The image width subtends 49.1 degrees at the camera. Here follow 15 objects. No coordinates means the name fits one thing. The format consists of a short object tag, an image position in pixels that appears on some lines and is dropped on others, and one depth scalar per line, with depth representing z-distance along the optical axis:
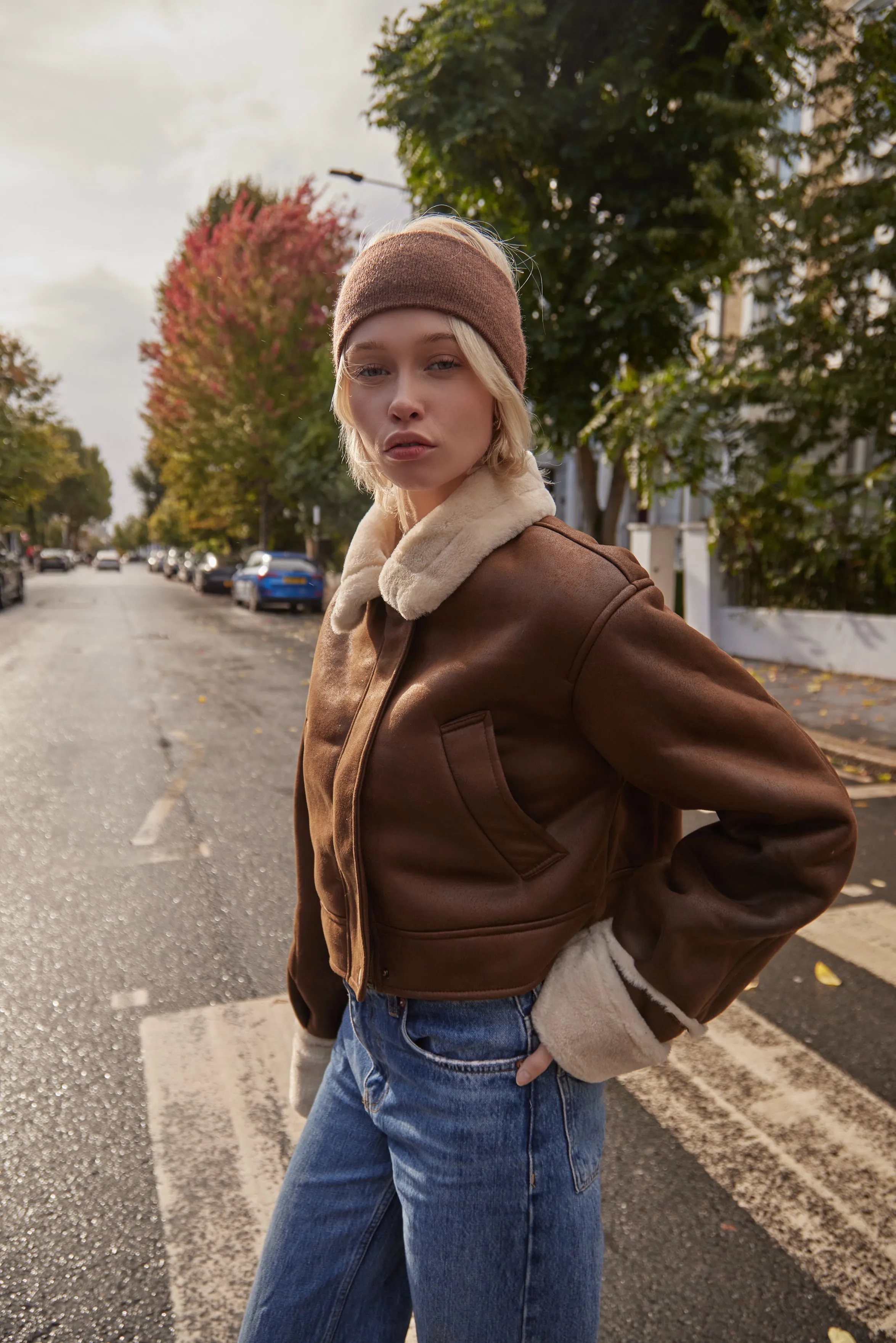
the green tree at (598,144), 12.08
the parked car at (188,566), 41.25
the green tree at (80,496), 100.50
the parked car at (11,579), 25.42
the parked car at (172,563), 52.12
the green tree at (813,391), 10.45
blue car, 23.67
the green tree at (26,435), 36.28
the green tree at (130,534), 134.38
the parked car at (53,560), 68.88
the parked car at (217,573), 33.06
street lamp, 15.00
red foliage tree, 28.83
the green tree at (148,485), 92.94
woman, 1.21
